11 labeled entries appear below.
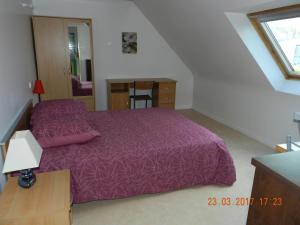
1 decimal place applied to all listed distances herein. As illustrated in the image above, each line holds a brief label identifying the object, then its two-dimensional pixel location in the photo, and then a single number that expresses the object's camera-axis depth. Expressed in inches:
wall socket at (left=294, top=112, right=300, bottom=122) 55.1
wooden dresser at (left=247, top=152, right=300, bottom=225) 34.3
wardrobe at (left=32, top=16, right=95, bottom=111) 145.1
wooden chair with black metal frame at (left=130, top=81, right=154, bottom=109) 174.1
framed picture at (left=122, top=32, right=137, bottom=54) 180.9
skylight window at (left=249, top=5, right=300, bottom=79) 99.3
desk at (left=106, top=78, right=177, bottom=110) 173.0
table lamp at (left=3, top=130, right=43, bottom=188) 50.0
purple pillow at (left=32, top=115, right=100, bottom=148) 75.8
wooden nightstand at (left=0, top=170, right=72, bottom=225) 47.4
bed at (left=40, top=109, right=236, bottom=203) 73.1
